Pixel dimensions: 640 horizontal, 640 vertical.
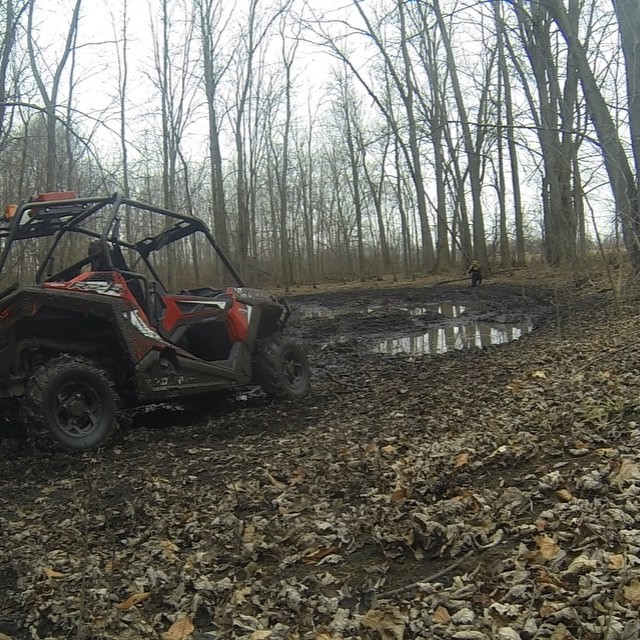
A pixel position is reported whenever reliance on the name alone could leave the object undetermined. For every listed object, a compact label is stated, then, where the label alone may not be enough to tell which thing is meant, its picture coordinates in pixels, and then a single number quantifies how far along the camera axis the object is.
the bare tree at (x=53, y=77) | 15.10
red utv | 5.47
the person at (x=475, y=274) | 23.55
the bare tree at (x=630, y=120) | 11.14
